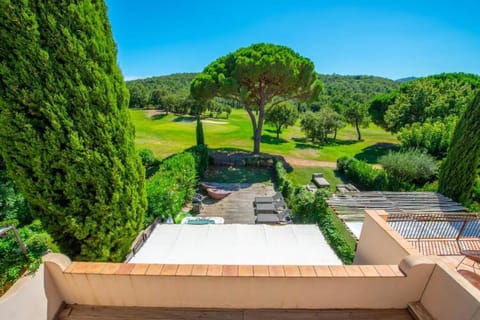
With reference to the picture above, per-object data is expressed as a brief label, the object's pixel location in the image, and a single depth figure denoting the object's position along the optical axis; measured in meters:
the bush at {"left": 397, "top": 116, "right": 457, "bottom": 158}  14.49
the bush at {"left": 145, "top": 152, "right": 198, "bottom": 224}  6.79
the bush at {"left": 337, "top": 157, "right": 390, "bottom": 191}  12.10
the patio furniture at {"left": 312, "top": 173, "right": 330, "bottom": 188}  13.00
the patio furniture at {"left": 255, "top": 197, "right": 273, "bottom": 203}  9.31
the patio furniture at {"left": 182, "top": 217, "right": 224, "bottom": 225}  7.11
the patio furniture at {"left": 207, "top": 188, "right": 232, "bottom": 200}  10.80
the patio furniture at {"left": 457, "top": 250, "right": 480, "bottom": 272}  3.48
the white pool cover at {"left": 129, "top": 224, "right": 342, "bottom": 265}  4.51
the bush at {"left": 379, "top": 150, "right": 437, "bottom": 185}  11.73
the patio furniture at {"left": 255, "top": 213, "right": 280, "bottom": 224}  7.74
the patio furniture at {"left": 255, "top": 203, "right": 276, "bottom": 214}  8.60
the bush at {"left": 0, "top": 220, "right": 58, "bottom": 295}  2.32
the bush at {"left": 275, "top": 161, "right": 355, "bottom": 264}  5.65
